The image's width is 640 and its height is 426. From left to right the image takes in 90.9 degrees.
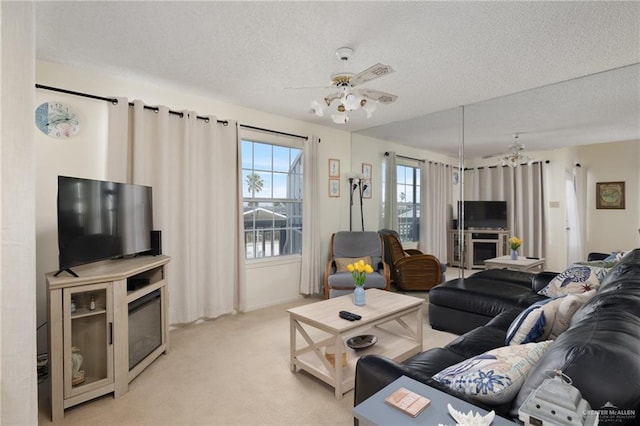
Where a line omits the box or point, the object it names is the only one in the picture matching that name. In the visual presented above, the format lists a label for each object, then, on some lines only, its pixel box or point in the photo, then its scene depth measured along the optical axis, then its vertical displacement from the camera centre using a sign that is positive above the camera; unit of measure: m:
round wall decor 2.64 +0.82
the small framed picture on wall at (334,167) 4.86 +0.71
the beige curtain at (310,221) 4.43 -0.11
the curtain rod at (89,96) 2.62 +1.06
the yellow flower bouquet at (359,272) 2.64 -0.50
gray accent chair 4.07 -0.54
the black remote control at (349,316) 2.30 -0.76
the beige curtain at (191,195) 3.09 +0.20
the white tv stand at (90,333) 1.92 -0.78
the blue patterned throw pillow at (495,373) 1.06 -0.58
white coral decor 0.87 -0.58
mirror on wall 2.87 +0.70
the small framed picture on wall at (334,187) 4.86 +0.40
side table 0.92 -0.62
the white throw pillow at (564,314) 1.66 -0.54
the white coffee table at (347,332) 2.18 -0.96
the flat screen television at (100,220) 2.06 -0.04
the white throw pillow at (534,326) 1.65 -0.61
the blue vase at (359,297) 2.67 -0.71
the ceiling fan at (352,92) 2.08 +0.91
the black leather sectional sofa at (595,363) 0.82 -0.44
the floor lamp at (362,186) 5.04 +0.43
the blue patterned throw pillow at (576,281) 2.50 -0.57
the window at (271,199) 4.05 +0.20
